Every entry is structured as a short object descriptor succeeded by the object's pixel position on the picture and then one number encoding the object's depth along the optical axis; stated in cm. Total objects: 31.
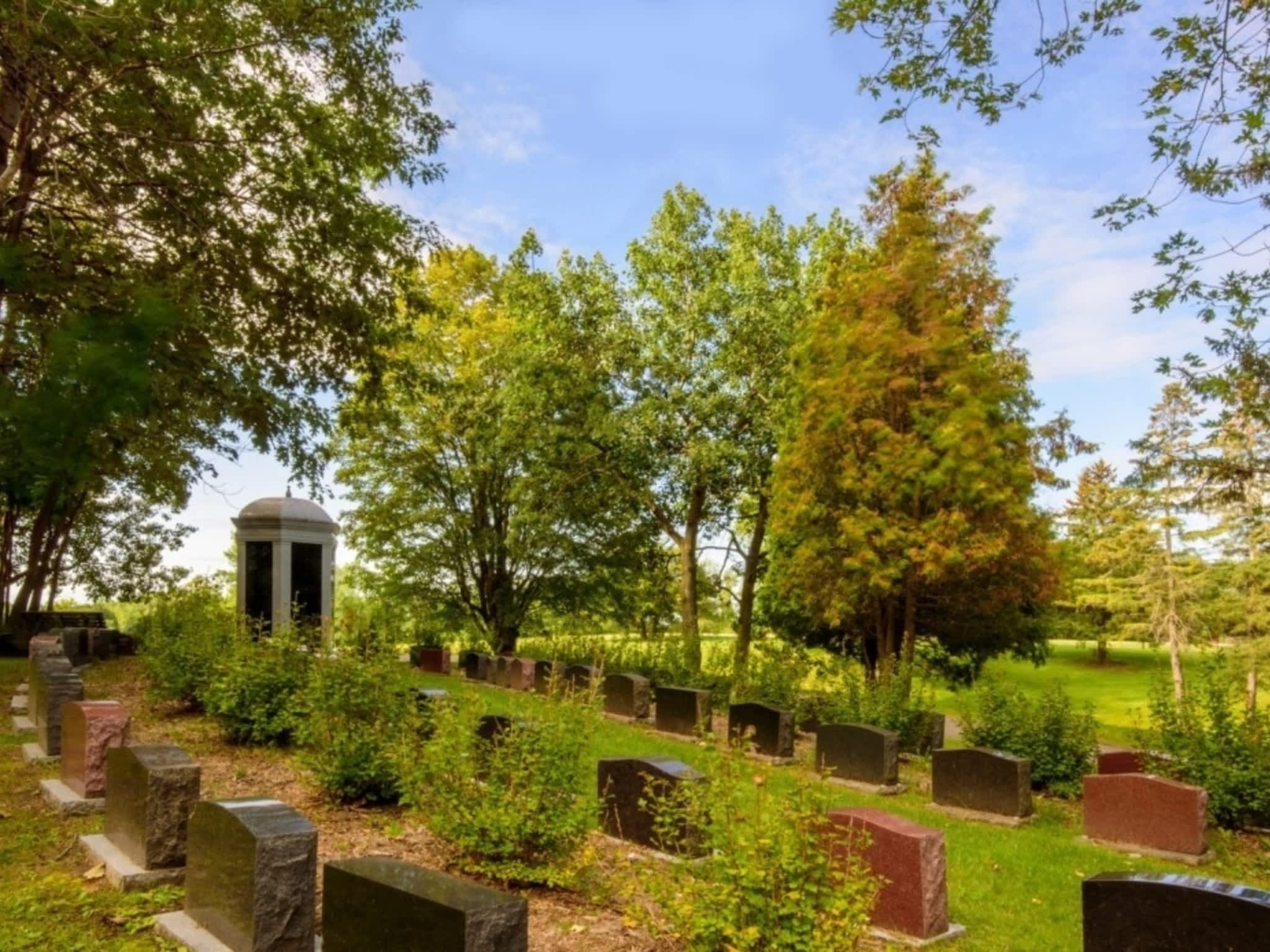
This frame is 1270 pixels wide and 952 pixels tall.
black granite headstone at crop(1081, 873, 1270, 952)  366
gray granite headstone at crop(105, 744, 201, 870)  522
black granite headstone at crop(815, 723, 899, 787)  1082
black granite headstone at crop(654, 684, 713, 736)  1302
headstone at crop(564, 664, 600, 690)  1499
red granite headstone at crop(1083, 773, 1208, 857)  862
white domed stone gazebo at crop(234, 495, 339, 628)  1698
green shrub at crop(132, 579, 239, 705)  1054
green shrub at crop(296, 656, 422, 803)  668
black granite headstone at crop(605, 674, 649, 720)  1480
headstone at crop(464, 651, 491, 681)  1933
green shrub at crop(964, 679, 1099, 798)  1153
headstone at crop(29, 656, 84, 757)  852
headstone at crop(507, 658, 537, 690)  1727
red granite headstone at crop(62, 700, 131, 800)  677
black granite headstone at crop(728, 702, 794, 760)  1207
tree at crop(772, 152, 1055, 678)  1639
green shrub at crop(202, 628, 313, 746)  877
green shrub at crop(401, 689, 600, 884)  507
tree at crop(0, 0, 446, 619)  828
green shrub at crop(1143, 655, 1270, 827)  952
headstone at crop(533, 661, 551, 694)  1648
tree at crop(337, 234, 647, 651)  2380
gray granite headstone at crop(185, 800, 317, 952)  409
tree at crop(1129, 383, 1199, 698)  3225
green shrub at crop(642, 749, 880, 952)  375
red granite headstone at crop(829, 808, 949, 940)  536
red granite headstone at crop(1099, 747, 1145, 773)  1081
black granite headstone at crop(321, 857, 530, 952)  329
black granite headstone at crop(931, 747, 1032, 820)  973
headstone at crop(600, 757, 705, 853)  595
